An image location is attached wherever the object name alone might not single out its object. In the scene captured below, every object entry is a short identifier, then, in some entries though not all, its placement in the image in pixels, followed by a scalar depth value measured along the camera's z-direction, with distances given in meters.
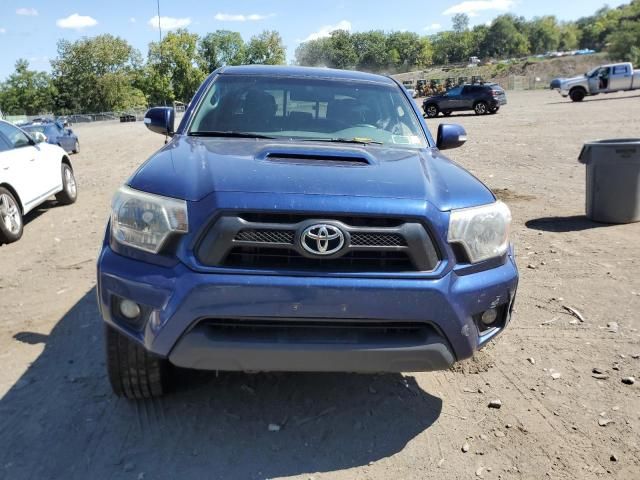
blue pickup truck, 2.56
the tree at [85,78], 104.62
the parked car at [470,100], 32.19
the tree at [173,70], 112.00
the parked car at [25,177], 7.56
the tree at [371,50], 158.88
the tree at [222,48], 126.19
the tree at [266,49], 128.62
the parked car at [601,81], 36.59
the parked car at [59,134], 20.27
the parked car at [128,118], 80.06
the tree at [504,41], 173.75
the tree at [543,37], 181.62
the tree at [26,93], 105.62
